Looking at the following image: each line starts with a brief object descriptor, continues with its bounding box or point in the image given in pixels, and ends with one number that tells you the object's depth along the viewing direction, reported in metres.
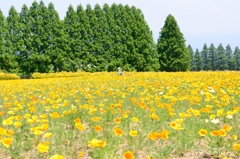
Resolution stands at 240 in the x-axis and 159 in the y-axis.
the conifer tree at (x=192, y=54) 86.81
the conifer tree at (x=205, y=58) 87.50
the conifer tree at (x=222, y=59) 86.12
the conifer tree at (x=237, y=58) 87.81
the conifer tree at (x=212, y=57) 86.50
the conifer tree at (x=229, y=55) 89.19
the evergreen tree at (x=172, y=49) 47.28
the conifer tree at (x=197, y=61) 85.19
